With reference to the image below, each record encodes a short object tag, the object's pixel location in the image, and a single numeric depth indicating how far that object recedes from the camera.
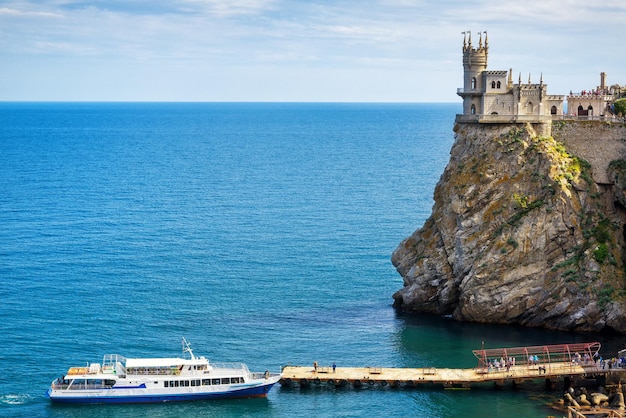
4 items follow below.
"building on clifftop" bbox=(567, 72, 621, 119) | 104.31
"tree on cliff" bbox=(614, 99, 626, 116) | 101.25
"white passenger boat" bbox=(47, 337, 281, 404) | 79.56
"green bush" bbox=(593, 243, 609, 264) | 93.69
